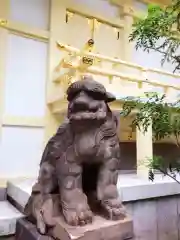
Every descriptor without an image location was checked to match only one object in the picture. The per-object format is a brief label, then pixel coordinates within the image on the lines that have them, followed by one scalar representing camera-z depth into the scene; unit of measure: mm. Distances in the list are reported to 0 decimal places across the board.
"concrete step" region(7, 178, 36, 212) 2088
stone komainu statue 1177
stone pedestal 1070
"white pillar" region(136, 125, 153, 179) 3074
